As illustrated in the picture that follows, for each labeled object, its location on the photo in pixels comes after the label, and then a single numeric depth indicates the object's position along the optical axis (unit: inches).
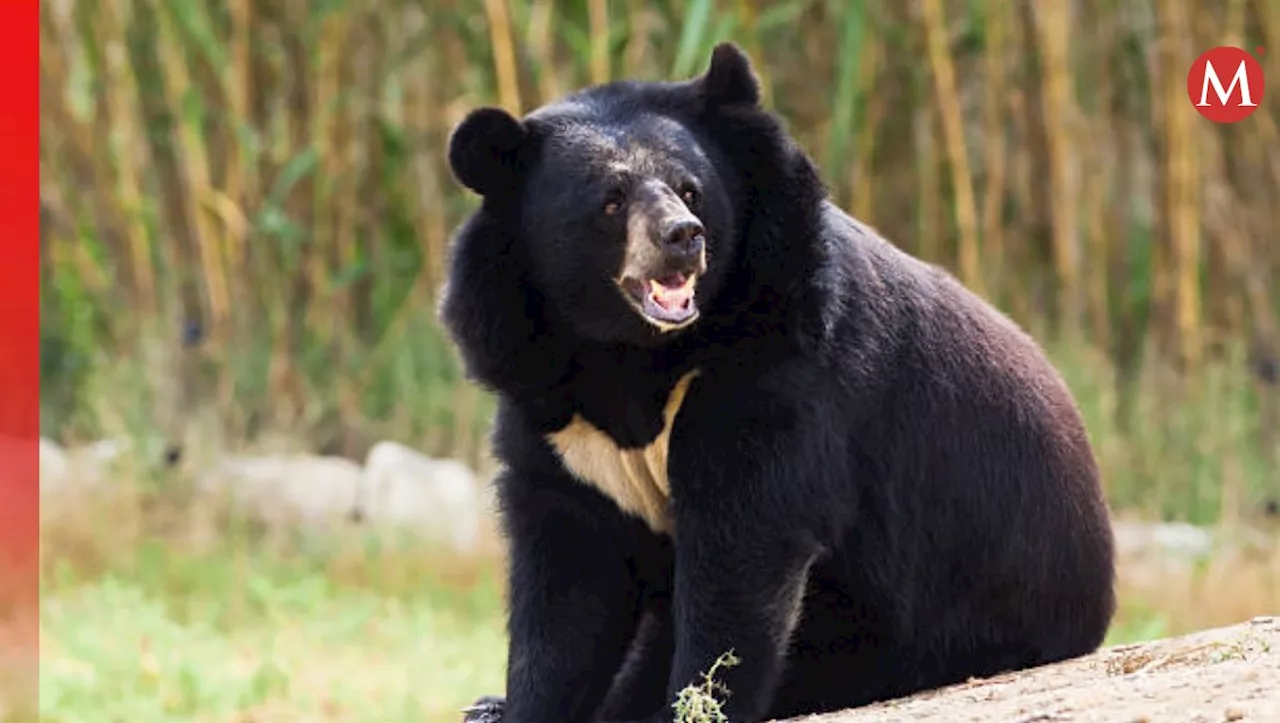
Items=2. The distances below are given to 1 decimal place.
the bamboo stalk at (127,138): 729.6
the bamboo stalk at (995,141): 708.7
